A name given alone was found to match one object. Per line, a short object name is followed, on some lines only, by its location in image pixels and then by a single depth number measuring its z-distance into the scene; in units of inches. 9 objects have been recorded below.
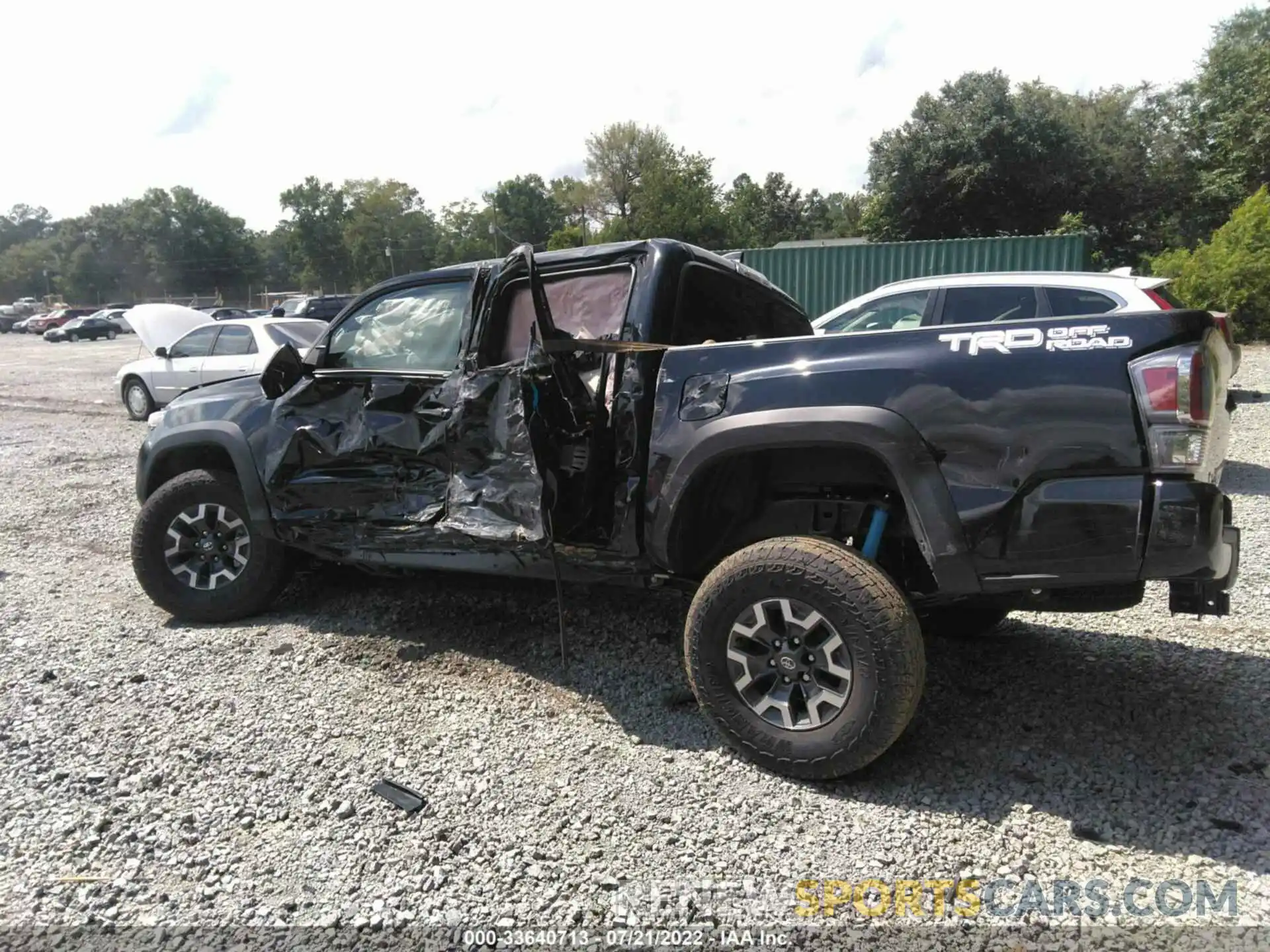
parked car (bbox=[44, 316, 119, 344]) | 1779.0
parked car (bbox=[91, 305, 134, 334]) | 1904.5
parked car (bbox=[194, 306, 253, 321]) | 1343.5
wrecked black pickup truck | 105.7
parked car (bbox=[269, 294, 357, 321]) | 1029.2
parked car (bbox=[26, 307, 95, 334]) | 2094.0
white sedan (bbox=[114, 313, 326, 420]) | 467.2
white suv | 270.8
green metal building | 595.8
